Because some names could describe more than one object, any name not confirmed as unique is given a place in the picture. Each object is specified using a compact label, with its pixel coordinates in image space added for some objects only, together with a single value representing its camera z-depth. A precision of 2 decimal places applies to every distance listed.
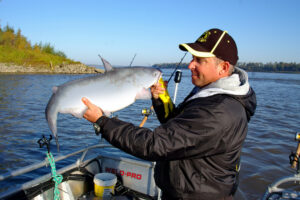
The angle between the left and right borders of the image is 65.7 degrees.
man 1.81
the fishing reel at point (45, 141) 3.23
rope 3.10
